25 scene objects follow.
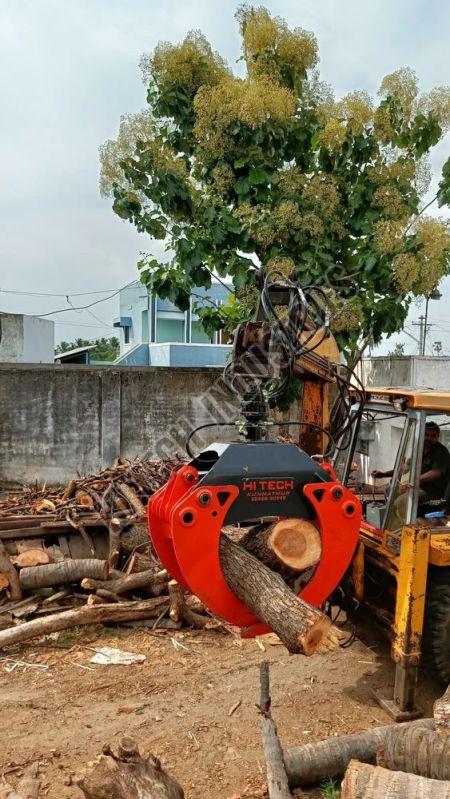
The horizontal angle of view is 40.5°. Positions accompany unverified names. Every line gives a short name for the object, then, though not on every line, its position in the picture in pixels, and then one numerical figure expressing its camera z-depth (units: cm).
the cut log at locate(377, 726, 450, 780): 307
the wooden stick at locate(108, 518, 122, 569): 634
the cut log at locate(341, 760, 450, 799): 273
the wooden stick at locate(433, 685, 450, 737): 334
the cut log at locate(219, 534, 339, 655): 311
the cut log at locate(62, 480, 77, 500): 722
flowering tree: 851
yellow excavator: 330
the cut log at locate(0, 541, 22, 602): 589
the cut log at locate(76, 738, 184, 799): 293
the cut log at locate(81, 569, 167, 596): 602
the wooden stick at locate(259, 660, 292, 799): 314
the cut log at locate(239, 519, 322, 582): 347
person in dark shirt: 484
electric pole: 2430
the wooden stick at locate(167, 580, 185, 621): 575
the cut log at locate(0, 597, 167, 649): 528
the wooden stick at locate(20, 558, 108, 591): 593
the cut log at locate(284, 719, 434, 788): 345
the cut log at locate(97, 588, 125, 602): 598
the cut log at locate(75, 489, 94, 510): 687
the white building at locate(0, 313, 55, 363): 1625
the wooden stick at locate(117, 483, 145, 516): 666
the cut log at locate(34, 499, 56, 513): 689
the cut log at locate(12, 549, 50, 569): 606
